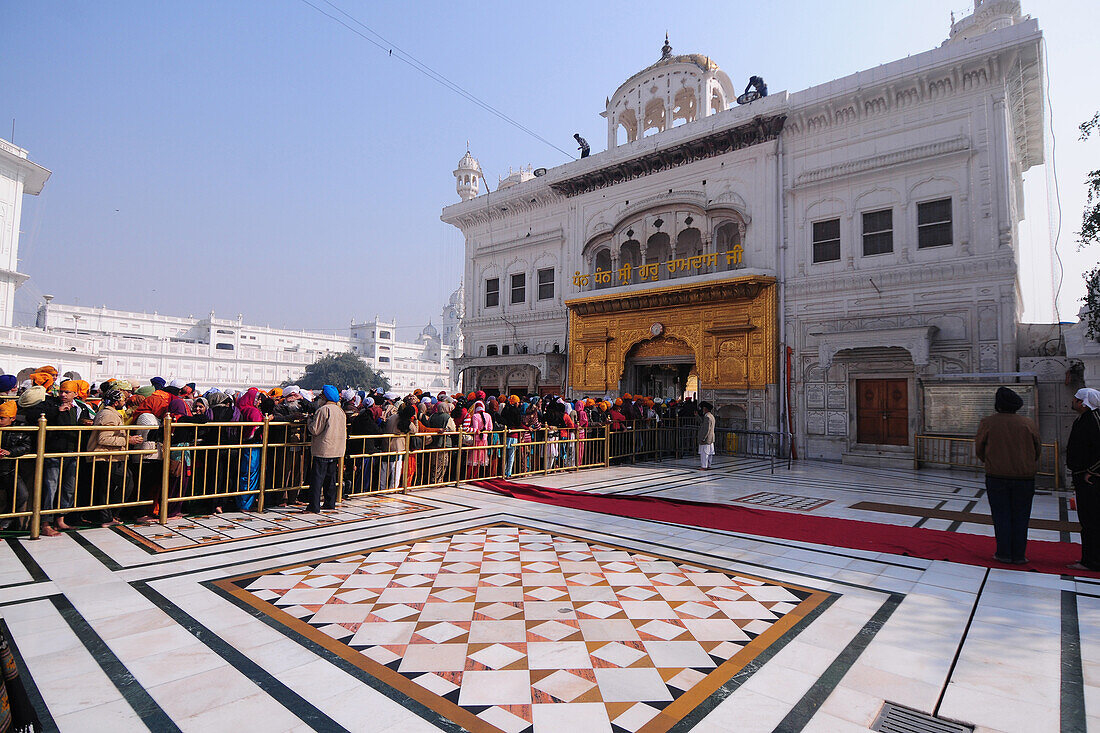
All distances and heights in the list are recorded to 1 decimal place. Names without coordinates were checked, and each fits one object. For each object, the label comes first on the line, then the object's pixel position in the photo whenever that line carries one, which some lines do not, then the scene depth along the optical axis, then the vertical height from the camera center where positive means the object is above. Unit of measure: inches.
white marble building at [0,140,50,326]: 1015.0 +327.4
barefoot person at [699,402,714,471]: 450.3 -30.5
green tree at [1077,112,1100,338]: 358.9 +106.0
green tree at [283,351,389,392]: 2374.5 +98.2
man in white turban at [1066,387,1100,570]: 180.9 -21.5
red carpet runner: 199.8 -54.1
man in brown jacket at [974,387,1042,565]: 186.9 -24.9
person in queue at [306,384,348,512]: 252.4 -21.8
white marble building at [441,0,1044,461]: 472.7 +170.0
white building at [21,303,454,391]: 2170.3 +203.5
